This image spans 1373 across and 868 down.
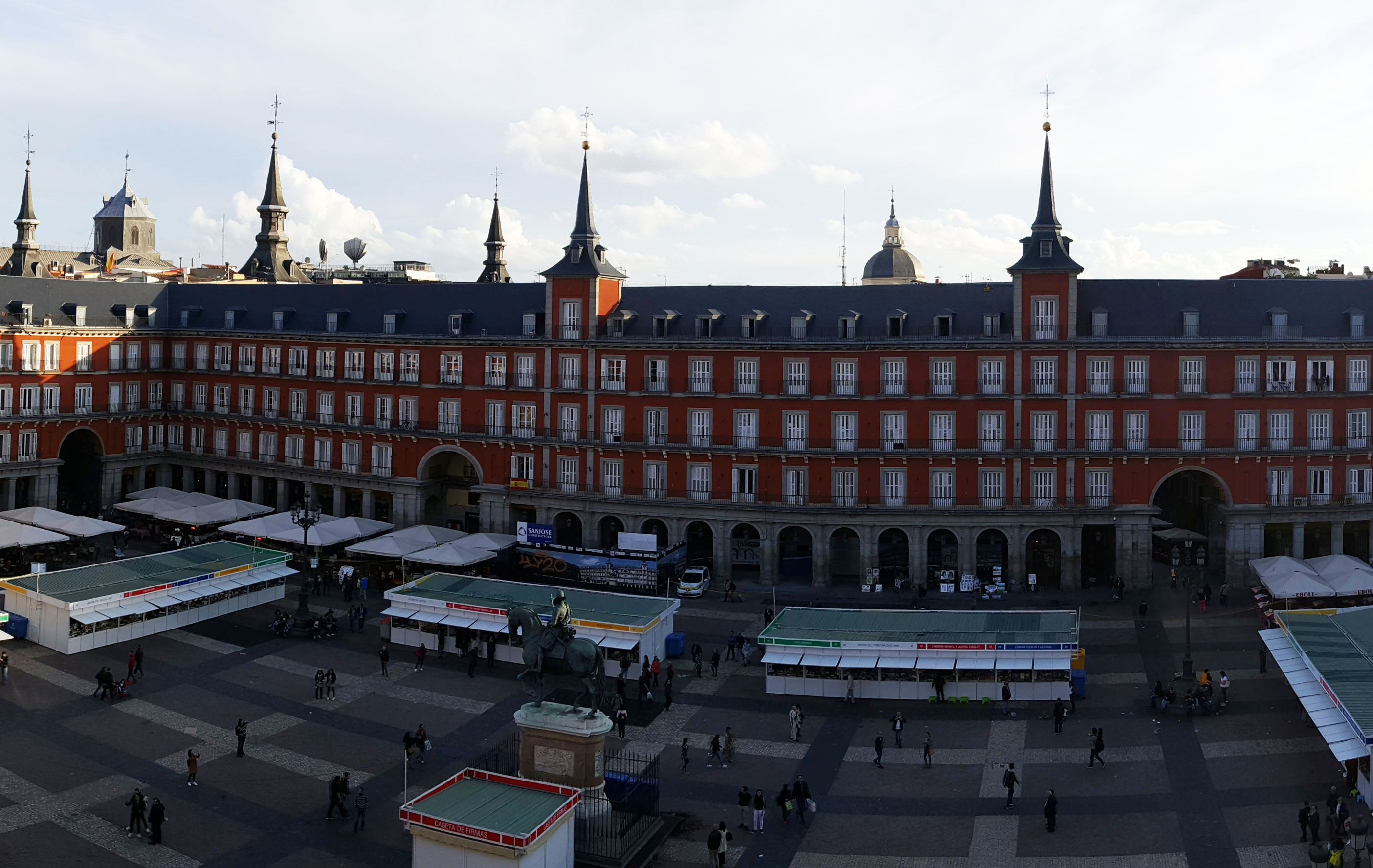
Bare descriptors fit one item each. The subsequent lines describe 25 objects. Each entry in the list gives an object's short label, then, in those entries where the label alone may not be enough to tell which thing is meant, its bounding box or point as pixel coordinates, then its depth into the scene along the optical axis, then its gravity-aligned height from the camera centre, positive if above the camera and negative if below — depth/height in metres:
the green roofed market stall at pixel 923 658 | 46.66 -8.48
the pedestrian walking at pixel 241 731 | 40.59 -10.09
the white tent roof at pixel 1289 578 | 56.94 -6.28
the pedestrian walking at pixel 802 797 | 36.19 -10.96
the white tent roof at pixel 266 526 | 69.62 -4.93
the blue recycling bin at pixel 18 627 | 54.22 -8.62
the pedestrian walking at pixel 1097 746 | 40.19 -10.27
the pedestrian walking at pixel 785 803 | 36.22 -11.14
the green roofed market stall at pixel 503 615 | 50.75 -7.65
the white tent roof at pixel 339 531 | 68.06 -5.15
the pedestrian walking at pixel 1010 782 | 36.94 -10.64
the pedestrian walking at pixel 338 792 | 35.94 -10.83
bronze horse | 33.00 -6.10
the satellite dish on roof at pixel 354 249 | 129.25 +22.42
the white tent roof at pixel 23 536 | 64.38 -5.18
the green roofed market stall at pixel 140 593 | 52.44 -7.13
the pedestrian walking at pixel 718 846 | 33.06 -11.49
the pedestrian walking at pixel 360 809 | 35.31 -11.21
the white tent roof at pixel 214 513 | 74.62 -4.43
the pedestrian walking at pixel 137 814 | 34.53 -11.14
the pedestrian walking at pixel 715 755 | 41.09 -10.93
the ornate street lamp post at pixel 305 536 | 58.25 -5.00
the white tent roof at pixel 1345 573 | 57.44 -6.03
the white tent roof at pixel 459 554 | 64.00 -6.01
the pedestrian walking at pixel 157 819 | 33.91 -11.07
